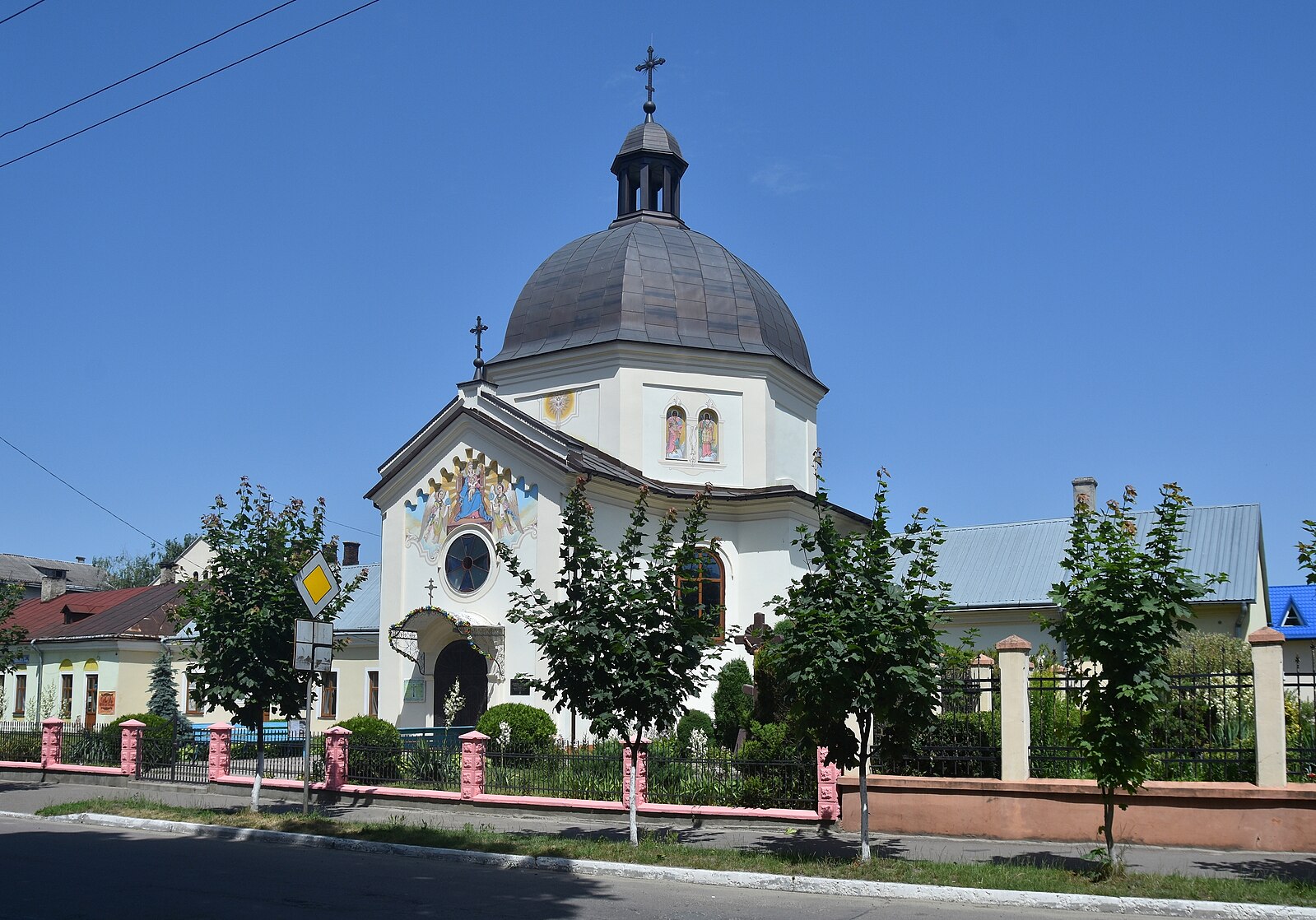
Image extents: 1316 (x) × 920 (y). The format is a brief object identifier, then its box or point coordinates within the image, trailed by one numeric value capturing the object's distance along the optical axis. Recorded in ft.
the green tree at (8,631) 78.89
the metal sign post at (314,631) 53.47
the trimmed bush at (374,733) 66.44
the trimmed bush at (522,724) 73.41
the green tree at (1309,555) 38.37
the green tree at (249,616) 57.57
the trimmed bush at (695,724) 78.48
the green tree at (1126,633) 36.06
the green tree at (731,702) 79.36
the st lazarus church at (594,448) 86.48
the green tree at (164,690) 119.65
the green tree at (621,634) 44.70
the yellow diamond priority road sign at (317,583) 53.83
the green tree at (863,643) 40.14
